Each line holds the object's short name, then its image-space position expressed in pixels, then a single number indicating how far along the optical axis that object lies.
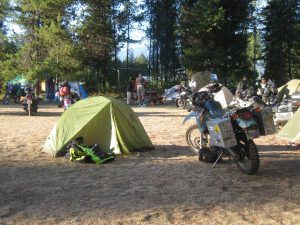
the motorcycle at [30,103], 17.00
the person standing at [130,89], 22.73
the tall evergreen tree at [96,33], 32.34
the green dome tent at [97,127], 8.15
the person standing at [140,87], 22.62
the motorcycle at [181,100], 20.67
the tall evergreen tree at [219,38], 30.00
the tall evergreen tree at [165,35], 41.41
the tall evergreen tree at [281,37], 37.47
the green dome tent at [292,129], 8.37
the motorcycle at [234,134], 6.50
